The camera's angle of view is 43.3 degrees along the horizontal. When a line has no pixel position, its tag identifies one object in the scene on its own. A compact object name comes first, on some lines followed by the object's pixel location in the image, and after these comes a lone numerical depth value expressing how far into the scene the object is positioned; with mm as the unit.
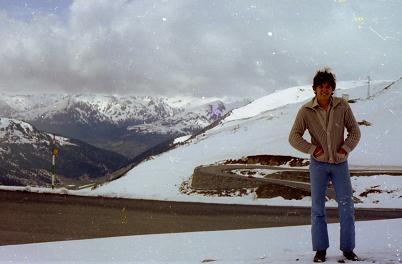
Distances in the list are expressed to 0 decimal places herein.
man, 5352
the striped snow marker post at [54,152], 21705
